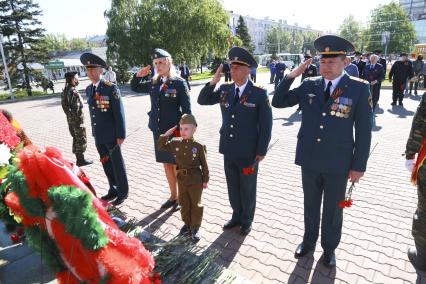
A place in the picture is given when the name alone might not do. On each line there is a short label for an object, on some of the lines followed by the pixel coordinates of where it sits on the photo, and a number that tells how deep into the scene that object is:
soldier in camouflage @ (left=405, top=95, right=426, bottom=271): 2.89
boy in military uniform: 3.49
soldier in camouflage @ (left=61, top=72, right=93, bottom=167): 6.55
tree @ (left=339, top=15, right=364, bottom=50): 66.31
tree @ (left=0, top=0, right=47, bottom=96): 23.02
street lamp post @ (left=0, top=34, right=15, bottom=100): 21.02
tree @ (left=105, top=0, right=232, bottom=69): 24.61
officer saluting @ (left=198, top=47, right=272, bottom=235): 3.45
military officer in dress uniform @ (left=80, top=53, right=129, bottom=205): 4.52
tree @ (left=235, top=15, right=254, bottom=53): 54.09
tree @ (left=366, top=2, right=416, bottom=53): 54.81
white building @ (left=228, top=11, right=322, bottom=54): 112.97
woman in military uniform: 4.12
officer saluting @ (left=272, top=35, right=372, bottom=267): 2.83
